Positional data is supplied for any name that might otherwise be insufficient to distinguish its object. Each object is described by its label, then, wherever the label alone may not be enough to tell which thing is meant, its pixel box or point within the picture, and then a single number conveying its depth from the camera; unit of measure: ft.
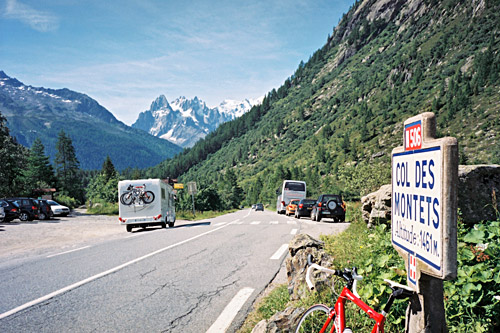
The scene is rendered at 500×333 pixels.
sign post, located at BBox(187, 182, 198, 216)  115.49
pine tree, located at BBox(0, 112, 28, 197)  126.95
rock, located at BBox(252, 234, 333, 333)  11.39
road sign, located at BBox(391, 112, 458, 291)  6.92
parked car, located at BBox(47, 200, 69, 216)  110.01
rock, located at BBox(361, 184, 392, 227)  27.24
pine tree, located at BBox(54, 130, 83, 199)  300.40
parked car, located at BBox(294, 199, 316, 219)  92.02
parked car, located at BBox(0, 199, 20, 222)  81.86
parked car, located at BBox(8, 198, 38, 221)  88.63
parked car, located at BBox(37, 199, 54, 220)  93.27
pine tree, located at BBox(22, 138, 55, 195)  242.17
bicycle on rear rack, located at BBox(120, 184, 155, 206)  63.57
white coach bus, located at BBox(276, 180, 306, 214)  130.93
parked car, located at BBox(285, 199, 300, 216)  109.09
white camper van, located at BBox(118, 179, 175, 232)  63.52
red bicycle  8.59
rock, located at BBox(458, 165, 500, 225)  18.60
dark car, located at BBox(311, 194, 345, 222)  73.51
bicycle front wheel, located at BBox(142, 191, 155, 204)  63.98
